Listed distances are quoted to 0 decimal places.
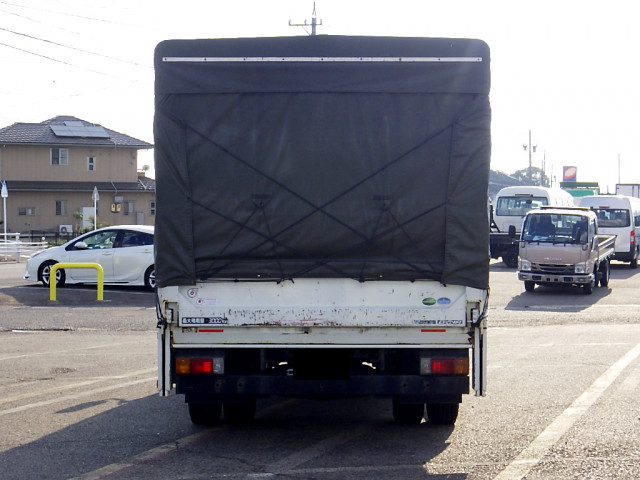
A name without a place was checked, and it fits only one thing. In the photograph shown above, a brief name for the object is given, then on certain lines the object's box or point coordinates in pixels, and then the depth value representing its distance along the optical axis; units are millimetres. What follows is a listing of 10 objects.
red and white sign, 123312
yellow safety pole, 17844
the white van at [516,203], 35844
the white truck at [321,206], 6648
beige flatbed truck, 22219
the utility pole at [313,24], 33031
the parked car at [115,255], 20047
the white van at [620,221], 32281
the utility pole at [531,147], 82175
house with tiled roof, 52344
